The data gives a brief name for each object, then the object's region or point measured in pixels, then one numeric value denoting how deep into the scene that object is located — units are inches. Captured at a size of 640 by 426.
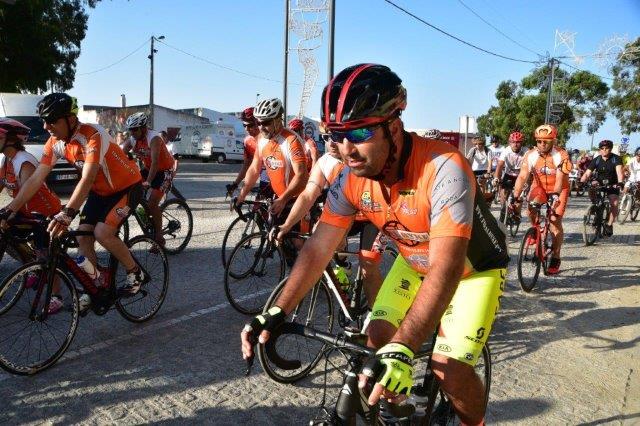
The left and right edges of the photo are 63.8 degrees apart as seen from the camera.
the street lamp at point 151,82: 1624.0
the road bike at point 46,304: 154.3
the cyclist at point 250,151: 270.7
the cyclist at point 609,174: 447.8
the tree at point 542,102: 1956.2
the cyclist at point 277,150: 234.4
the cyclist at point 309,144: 381.7
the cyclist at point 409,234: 80.0
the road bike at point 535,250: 265.4
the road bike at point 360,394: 71.1
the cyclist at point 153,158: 298.2
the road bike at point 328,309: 162.4
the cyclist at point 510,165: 448.2
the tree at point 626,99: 1795.0
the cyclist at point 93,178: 174.7
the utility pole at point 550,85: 1311.5
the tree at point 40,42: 984.9
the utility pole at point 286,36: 726.5
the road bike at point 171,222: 298.7
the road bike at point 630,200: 581.6
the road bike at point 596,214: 413.1
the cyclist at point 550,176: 289.4
